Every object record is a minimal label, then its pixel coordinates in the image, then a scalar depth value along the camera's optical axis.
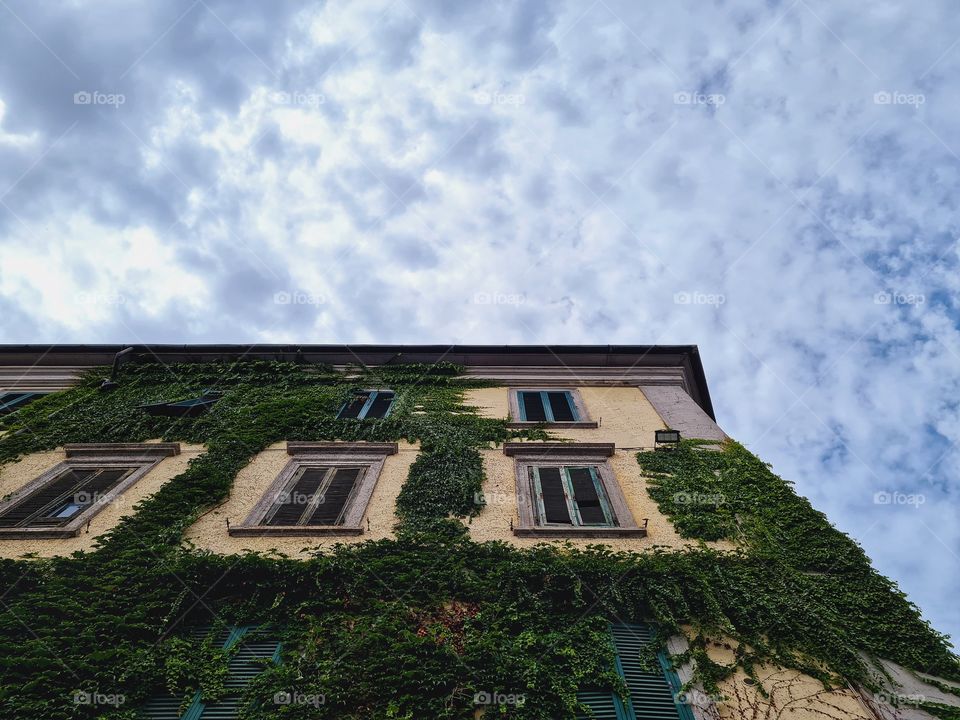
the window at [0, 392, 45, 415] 12.40
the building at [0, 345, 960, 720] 5.41
